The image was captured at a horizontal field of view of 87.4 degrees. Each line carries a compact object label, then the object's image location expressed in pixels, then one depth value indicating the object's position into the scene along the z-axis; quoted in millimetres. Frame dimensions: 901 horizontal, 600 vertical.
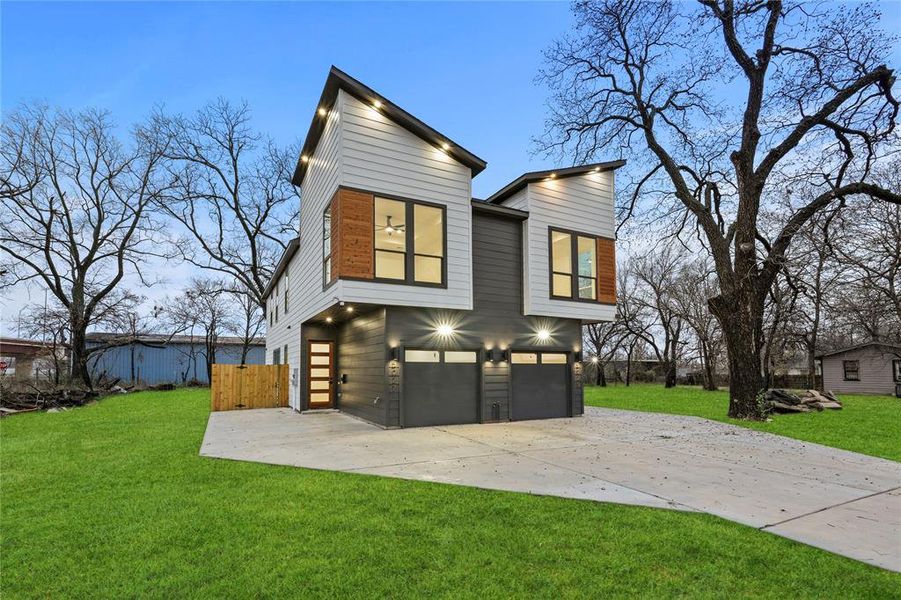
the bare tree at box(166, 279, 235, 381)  29359
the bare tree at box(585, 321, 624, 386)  28594
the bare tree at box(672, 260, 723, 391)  24656
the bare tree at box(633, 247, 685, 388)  26703
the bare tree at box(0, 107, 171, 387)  19578
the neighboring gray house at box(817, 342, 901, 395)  24266
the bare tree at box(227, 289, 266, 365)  30203
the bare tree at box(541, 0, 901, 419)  10438
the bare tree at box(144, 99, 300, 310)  23781
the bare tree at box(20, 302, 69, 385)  19969
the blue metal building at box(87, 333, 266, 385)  26594
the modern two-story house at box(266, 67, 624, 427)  9438
